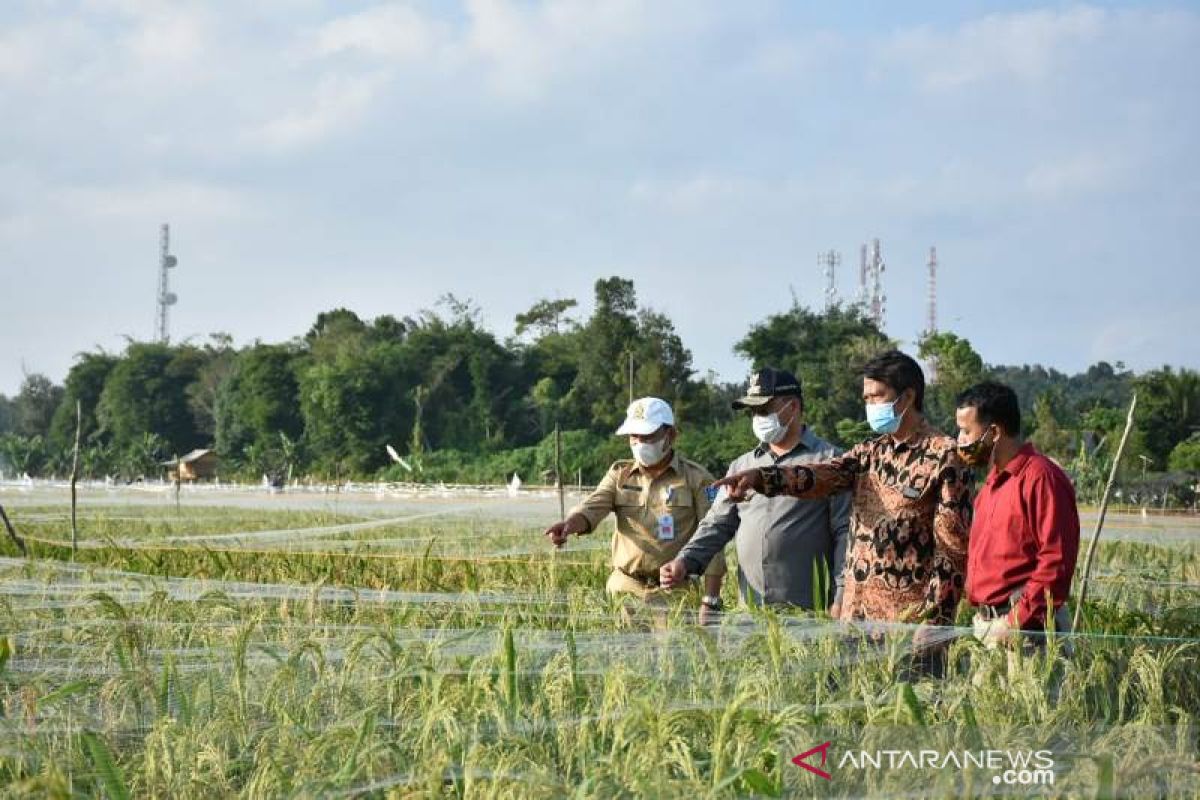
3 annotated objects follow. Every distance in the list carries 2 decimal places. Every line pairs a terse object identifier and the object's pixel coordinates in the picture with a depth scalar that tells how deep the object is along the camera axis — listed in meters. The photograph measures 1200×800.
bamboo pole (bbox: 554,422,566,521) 11.55
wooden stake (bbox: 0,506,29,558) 9.49
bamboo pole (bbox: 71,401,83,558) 11.06
